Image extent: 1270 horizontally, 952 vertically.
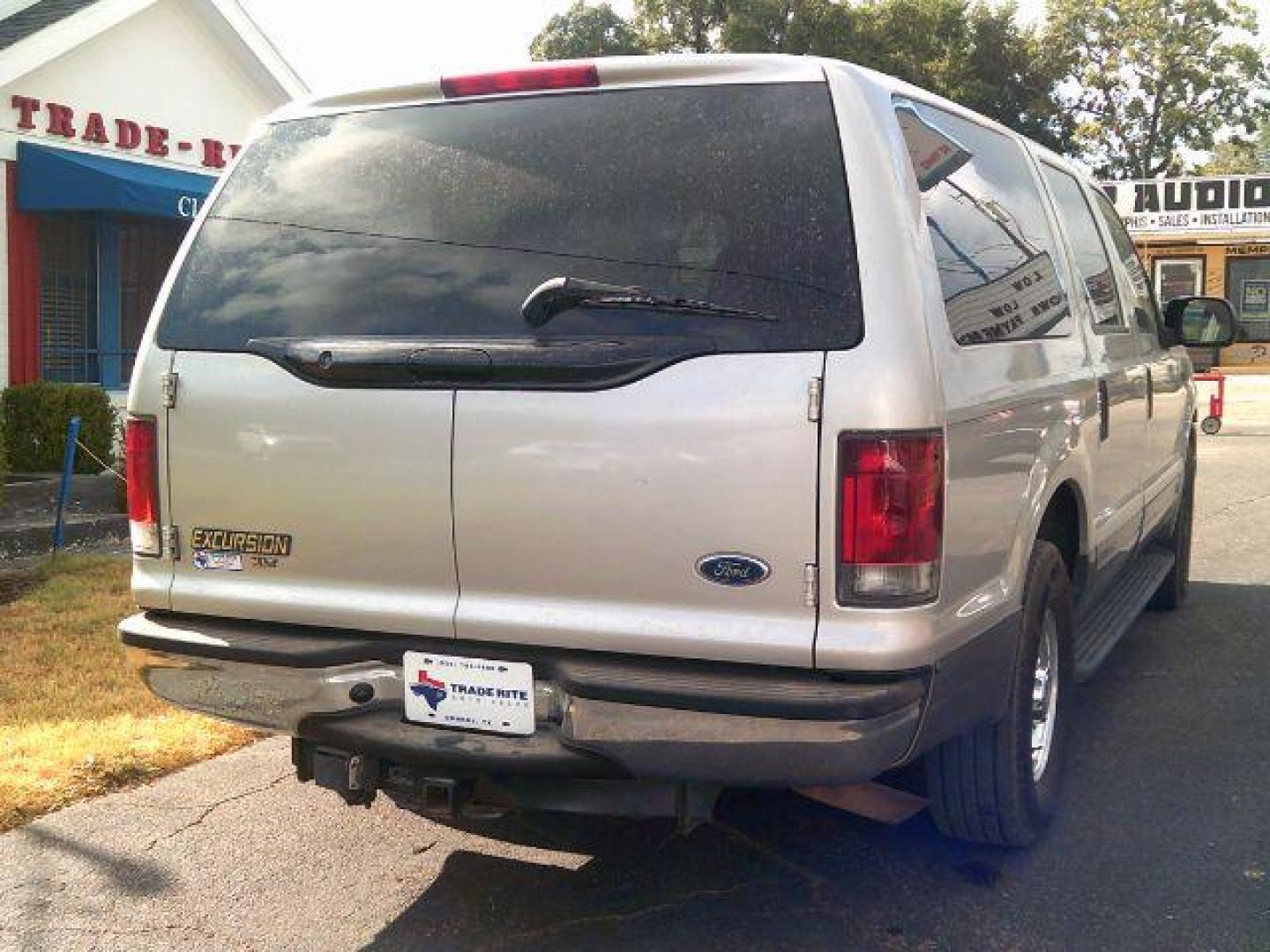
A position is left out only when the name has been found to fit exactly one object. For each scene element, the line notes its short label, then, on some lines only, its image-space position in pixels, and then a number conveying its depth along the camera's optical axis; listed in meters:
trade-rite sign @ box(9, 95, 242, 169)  12.10
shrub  11.02
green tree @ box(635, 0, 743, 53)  37.81
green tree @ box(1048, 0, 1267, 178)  37.81
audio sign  25.86
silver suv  2.81
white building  11.95
